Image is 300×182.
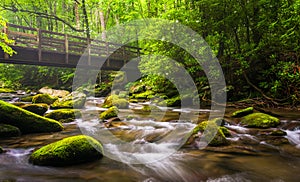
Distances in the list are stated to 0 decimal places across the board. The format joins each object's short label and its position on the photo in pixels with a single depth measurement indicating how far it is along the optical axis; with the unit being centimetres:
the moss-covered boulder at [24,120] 512
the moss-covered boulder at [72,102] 983
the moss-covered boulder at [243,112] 686
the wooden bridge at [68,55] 1174
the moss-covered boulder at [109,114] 782
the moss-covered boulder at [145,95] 1362
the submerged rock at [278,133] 512
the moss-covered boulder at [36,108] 715
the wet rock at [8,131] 500
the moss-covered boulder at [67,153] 336
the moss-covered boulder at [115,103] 1077
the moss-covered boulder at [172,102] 1126
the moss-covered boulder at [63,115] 730
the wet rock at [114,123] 673
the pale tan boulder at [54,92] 1778
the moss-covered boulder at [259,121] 569
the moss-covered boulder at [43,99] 1132
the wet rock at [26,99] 1302
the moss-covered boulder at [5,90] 1882
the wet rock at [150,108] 1031
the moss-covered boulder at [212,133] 440
